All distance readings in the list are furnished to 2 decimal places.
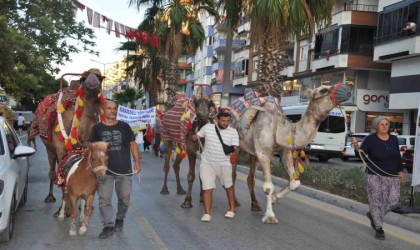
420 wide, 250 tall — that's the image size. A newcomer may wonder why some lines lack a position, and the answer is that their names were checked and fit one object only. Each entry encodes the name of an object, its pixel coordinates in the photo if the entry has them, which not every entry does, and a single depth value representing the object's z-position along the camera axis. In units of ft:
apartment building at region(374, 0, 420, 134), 95.86
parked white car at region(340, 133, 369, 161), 87.79
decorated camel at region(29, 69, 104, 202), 24.59
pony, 19.72
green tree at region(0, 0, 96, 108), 62.64
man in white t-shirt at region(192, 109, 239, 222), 25.32
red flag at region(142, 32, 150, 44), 61.36
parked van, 80.84
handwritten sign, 60.22
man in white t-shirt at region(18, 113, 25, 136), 109.17
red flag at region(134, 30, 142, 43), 60.48
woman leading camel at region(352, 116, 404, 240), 23.44
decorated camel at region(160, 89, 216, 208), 28.81
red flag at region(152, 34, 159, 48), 62.92
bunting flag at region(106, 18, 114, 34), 55.94
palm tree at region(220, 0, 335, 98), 50.39
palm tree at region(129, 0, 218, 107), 86.28
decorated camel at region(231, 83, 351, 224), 25.30
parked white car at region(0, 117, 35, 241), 18.45
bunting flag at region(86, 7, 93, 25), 53.28
